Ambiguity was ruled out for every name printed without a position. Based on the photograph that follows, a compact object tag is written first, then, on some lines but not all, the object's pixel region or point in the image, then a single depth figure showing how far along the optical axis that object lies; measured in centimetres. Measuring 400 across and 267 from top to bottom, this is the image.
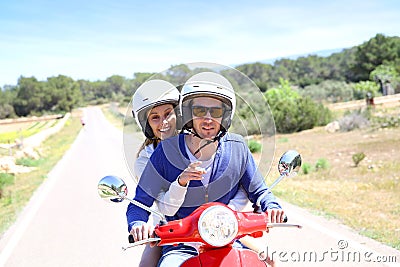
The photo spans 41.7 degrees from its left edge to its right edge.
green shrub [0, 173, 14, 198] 1298
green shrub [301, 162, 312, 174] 1263
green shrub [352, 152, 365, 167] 1316
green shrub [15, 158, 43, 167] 1925
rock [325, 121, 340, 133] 2583
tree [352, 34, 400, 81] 7875
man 256
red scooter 226
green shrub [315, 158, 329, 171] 1311
